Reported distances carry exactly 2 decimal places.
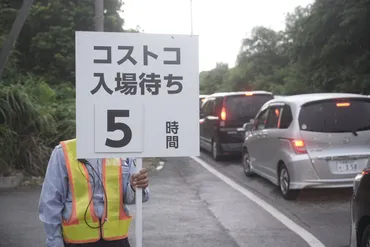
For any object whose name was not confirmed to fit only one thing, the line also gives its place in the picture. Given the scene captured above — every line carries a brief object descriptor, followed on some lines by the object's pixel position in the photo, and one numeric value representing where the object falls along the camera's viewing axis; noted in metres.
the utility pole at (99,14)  8.84
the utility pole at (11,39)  8.50
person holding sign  2.98
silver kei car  7.86
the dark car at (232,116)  12.96
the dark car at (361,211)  4.57
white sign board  3.08
